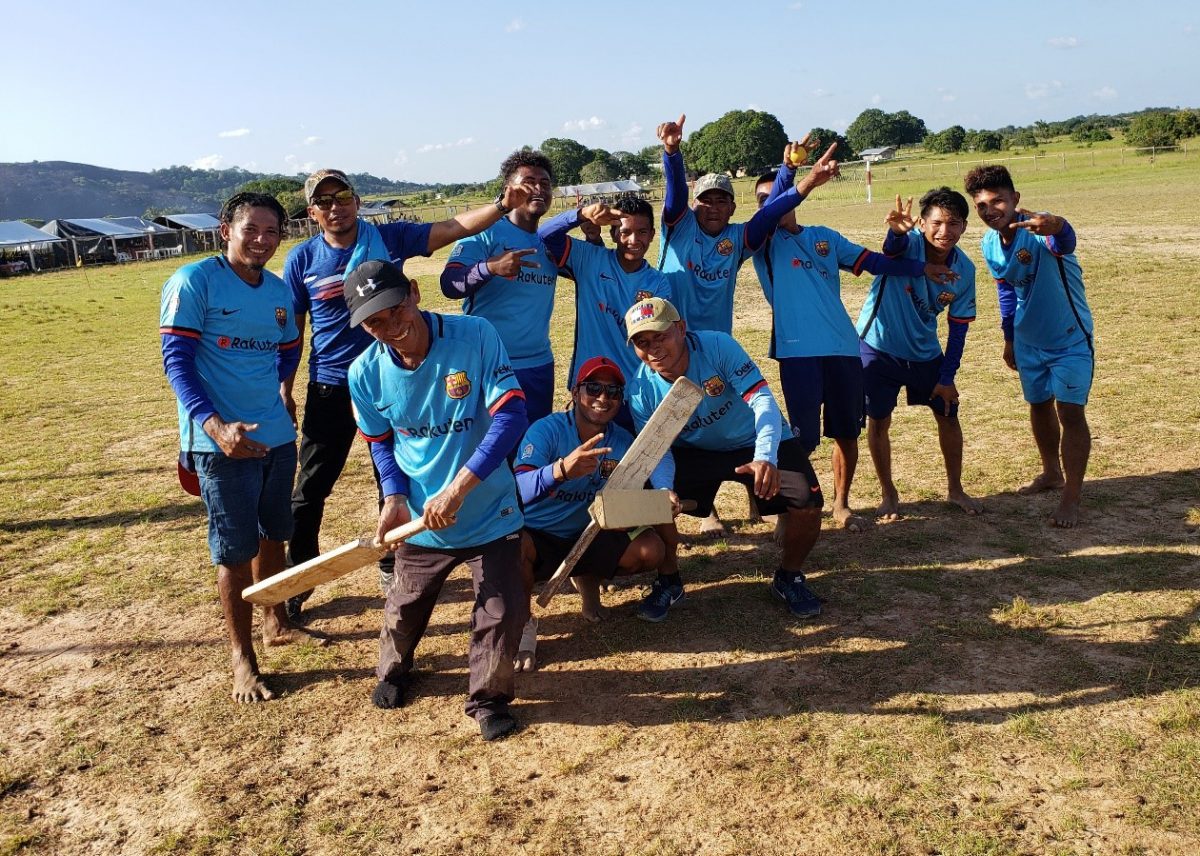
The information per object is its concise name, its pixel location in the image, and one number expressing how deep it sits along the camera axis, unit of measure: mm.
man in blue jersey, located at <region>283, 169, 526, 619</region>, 5004
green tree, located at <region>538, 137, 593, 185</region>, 124375
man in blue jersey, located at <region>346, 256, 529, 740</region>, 3822
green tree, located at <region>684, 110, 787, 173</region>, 104250
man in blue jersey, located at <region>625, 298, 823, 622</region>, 4590
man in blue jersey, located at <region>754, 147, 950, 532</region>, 5883
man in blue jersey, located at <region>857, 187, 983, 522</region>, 6094
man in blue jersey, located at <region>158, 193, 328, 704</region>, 4219
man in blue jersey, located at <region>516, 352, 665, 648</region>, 4645
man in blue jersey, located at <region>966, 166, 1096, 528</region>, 5926
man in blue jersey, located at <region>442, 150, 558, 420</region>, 5324
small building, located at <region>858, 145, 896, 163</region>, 76594
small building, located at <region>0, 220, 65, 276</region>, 41694
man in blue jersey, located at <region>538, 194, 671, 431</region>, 5371
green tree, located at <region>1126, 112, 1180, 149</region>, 56438
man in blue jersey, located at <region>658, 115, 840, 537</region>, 5660
